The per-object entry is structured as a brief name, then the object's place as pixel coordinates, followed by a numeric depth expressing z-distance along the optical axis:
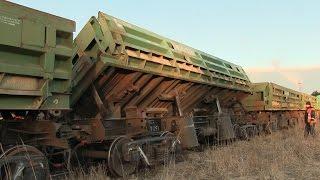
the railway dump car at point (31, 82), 5.75
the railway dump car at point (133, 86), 8.45
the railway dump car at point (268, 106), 19.69
